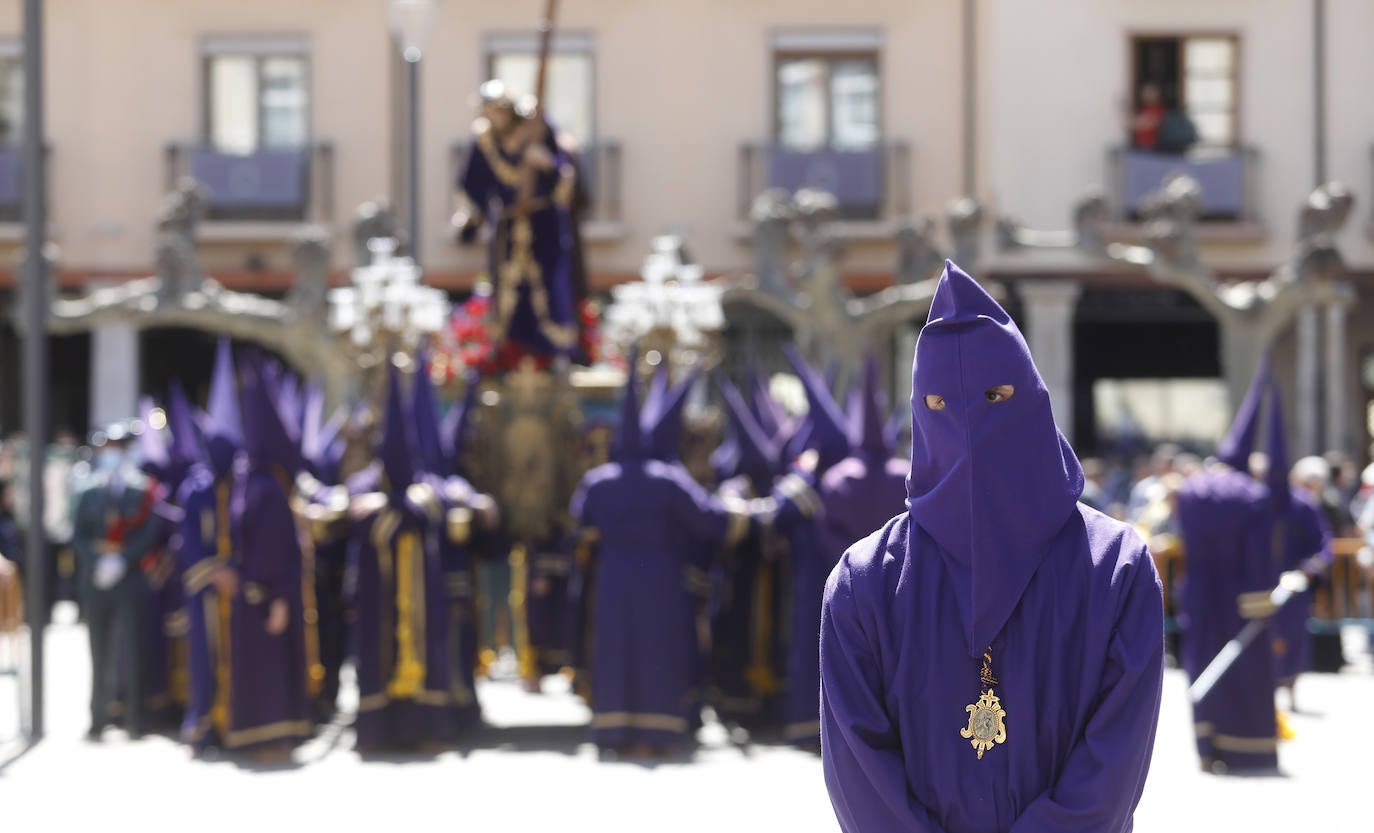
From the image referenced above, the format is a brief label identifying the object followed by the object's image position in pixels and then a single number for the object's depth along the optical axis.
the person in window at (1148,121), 24.08
